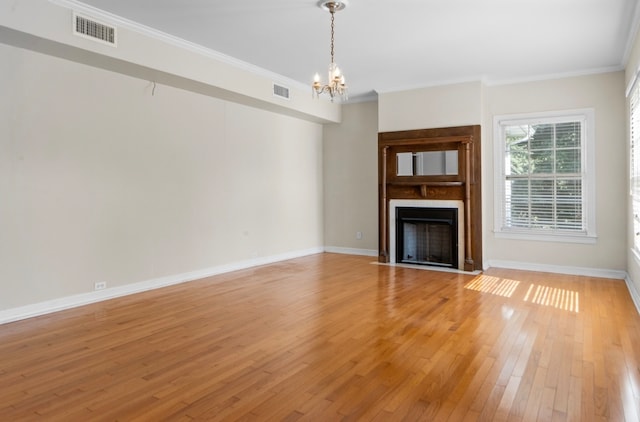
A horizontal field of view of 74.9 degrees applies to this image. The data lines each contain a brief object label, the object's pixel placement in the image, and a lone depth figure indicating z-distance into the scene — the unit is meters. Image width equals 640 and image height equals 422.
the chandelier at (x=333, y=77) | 3.93
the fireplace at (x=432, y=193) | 6.36
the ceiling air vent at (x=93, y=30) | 3.95
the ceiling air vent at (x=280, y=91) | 6.38
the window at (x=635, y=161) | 4.45
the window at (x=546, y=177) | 5.95
